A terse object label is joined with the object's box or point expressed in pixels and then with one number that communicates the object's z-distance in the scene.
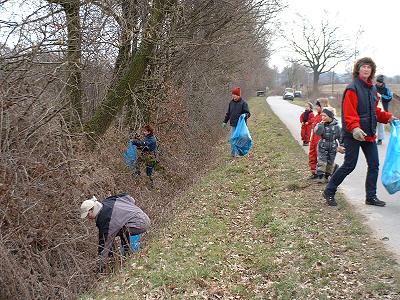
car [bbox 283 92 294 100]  66.50
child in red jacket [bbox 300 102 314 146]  13.38
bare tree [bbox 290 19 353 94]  60.03
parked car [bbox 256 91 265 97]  71.55
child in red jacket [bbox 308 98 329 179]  8.65
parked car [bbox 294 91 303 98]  77.17
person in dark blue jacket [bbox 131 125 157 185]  11.22
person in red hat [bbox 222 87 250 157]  12.45
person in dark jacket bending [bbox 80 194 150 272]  6.43
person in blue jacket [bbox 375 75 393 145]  11.76
